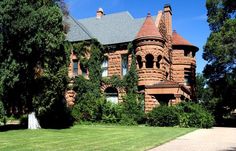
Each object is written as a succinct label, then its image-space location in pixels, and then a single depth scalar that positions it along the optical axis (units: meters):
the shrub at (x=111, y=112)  22.26
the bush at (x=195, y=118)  20.57
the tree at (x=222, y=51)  23.07
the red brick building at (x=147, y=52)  23.74
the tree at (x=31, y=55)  14.46
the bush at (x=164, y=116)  20.90
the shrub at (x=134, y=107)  22.66
